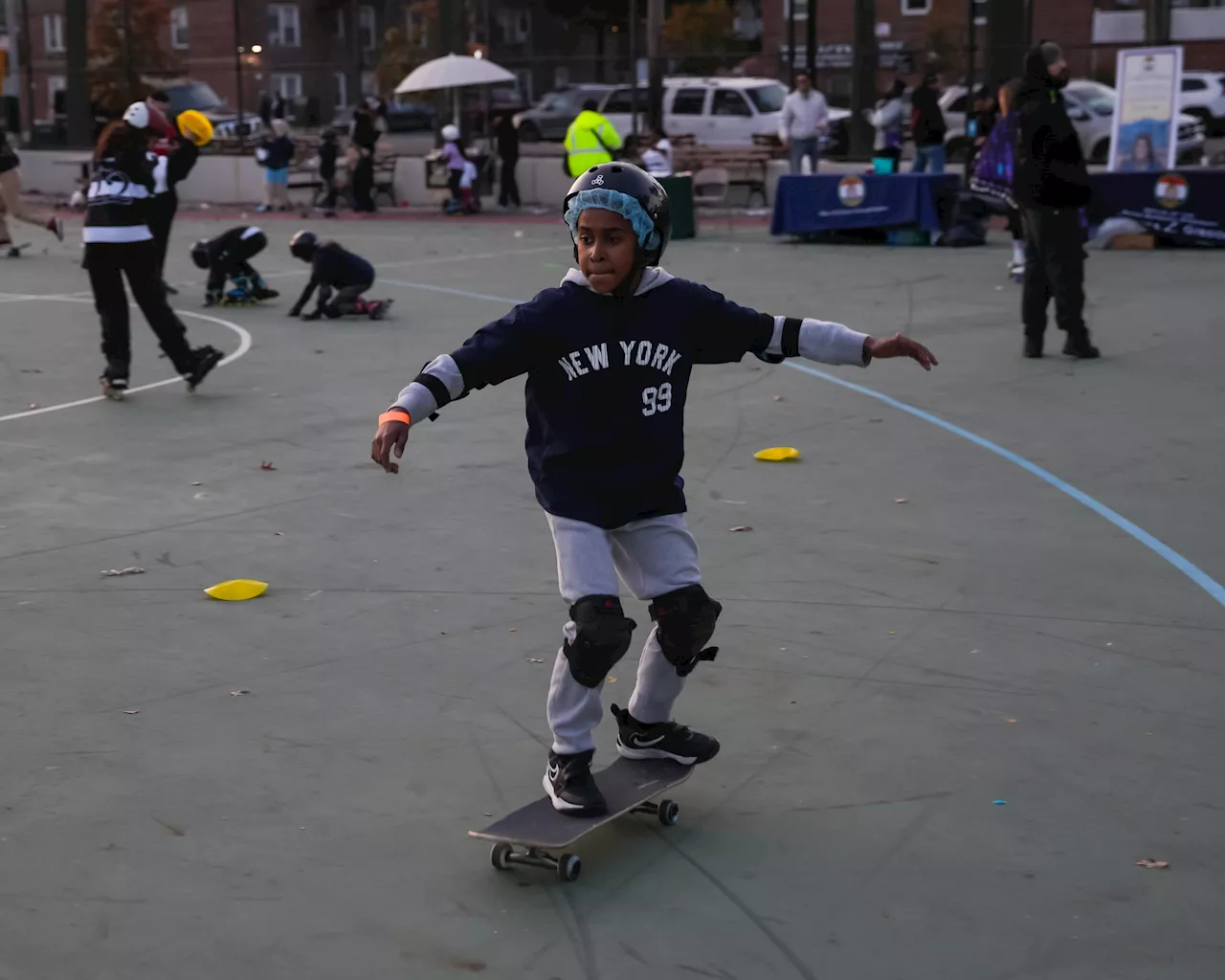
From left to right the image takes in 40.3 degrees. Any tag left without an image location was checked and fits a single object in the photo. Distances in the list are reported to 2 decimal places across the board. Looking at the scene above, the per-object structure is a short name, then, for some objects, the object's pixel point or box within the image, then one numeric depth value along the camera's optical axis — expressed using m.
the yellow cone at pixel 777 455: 9.06
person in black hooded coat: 11.63
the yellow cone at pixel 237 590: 6.56
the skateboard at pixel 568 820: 4.09
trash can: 22.56
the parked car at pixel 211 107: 33.81
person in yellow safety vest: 22.06
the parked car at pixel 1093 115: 29.78
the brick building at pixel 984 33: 27.00
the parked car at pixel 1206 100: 32.78
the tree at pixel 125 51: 34.44
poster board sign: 20.33
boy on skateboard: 4.17
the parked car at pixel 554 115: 34.03
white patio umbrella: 28.28
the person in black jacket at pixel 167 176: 12.85
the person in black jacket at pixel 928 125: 24.03
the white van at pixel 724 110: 31.38
